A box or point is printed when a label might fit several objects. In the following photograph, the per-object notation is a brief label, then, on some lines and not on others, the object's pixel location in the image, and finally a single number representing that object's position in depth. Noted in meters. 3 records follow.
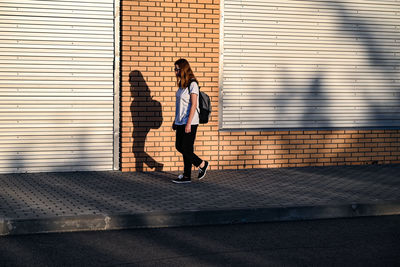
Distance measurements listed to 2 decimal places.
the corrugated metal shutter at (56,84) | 9.62
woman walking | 8.72
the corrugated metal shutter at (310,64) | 10.52
